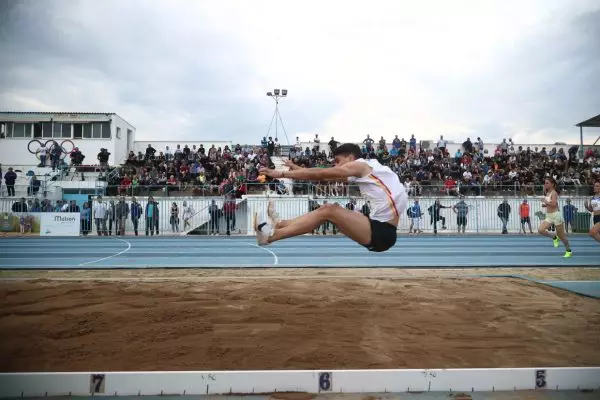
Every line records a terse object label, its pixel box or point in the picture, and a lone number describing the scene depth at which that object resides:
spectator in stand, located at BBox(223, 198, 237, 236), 21.73
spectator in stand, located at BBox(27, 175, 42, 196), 23.72
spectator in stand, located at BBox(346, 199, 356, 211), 21.43
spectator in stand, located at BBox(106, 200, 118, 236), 21.53
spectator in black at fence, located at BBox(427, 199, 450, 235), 22.39
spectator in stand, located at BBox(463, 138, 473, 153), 29.94
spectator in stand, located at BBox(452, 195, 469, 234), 22.41
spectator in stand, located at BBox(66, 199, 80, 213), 22.30
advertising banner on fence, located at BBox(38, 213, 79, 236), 20.98
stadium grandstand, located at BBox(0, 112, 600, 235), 22.19
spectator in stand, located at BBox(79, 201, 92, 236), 21.20
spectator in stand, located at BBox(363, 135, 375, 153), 27.77
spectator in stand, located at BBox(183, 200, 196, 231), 22.19
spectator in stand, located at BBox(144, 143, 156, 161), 27.91
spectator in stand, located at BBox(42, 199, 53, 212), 22.11
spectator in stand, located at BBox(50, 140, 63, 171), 30.04
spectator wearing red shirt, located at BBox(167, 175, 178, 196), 23.00
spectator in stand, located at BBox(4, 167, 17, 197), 23.07
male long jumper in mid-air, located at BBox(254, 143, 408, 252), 5.07
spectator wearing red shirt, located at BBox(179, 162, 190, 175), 25.04
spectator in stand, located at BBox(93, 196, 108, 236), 21.16
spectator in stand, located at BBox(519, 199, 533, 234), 21.83
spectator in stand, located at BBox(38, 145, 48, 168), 29.83
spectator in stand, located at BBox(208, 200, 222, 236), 21.94
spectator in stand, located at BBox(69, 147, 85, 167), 28.80
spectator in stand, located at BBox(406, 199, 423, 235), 22.52
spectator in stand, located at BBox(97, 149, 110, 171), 28.11
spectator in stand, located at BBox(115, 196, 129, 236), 21.34
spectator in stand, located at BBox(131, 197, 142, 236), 21.17
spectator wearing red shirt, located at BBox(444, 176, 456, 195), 23.40
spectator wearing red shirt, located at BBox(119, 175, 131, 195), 22.89
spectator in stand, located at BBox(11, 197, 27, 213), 22.16
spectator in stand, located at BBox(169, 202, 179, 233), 21.94
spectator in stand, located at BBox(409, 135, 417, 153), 30.29
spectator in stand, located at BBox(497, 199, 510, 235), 22.55
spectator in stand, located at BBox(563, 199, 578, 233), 22.42
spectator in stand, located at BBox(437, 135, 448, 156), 29.45
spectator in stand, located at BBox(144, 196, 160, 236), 21.34
